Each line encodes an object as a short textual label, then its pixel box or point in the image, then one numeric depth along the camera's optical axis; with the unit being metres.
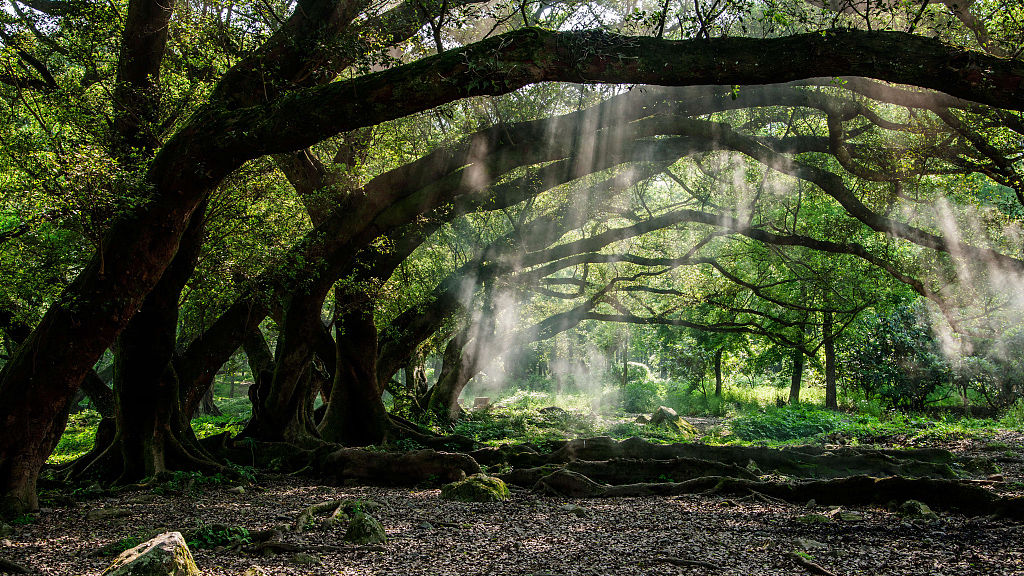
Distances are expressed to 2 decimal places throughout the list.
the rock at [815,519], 5.31
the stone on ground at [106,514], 5.70
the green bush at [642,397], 26.66
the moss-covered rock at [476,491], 6.89
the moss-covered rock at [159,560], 3.13
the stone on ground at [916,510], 5.38
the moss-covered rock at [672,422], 15.73
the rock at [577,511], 6.08
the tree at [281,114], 4.69
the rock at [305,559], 4.05
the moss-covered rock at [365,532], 4.69
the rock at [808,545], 4.45
